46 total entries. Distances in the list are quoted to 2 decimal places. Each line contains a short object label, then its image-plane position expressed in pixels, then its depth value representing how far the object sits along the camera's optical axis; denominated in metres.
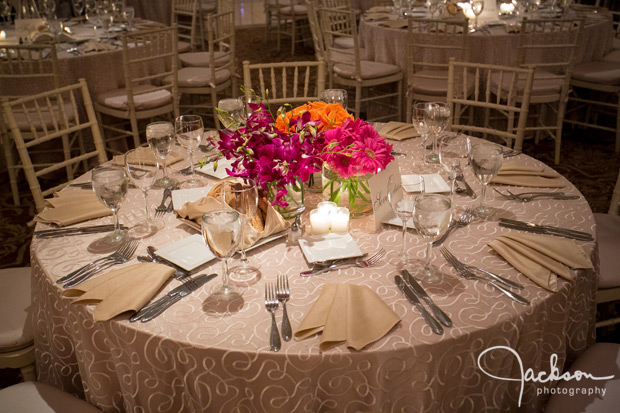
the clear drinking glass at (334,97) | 2.31
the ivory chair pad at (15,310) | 1.71
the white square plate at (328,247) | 1.44
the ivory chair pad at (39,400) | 1.41
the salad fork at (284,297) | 1.19
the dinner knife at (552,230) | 1.53
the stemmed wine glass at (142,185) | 1.61
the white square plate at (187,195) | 1.75
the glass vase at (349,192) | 1.60
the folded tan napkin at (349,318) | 1.17
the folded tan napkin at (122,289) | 1.26
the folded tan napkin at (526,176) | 1.83
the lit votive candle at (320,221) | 1.55
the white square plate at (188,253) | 1.43
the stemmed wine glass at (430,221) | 1.29
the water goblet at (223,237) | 1.23
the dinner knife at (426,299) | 1.22
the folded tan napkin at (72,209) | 1.66
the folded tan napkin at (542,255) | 1.36
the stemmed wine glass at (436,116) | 1.94
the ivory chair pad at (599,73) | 4.07
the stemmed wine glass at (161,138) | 1.78
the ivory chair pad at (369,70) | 4.29
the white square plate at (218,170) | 1.97
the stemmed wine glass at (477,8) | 4.22
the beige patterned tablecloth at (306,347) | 1.17
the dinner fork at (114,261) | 1.38
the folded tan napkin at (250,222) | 1.49
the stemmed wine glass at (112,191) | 1.48
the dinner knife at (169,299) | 1.25
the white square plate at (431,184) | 1.78
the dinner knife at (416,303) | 1.20
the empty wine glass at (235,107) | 2.15
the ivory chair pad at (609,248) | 1.87
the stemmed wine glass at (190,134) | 1.85
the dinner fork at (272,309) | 1.16
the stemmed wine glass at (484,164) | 1.59
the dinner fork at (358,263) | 1.40
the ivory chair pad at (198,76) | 4.30
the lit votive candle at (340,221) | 1.55
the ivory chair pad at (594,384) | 1.37
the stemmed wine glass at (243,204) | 1.39
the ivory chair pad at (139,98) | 3.83
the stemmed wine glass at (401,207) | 1.44
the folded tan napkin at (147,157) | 1.86
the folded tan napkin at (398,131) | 2.26
